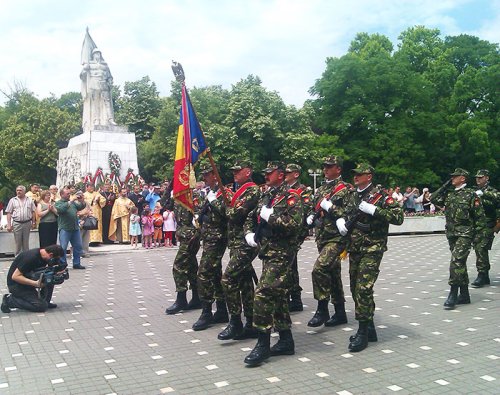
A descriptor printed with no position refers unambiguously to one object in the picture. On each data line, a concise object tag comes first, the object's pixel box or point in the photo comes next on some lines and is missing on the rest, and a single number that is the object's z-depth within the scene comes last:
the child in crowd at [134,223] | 17.22
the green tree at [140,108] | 54.03
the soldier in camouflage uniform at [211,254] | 7.34
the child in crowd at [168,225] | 17.46
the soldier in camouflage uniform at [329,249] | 7.22
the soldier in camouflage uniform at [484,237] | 10.38
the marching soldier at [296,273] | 8.16
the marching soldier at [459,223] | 8.51
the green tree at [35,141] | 44.81
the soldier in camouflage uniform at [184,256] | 8.13
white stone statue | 24.78
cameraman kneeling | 8.41
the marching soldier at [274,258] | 5.84
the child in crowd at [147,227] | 17.14
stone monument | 22.88
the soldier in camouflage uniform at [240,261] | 6.61
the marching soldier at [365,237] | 6.29
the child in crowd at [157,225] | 17.36
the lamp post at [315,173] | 32.58
